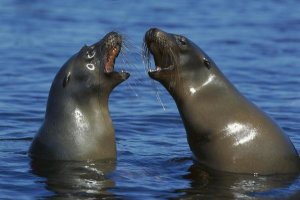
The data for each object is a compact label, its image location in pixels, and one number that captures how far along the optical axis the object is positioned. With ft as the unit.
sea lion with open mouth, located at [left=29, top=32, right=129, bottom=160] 41.19
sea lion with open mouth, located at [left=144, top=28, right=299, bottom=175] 39.88
